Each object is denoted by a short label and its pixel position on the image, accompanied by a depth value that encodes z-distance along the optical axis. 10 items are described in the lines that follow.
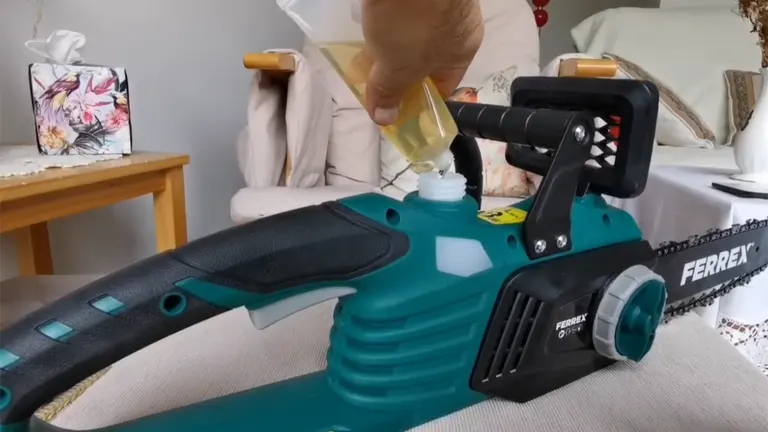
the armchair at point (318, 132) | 1.23
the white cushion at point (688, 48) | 1.88
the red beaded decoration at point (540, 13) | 2.21
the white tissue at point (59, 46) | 1.10
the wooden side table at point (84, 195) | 0.90
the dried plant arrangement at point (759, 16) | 0.94
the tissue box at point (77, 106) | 1.08
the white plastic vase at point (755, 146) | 0.96
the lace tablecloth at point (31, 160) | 0.96
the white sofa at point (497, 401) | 0.46
